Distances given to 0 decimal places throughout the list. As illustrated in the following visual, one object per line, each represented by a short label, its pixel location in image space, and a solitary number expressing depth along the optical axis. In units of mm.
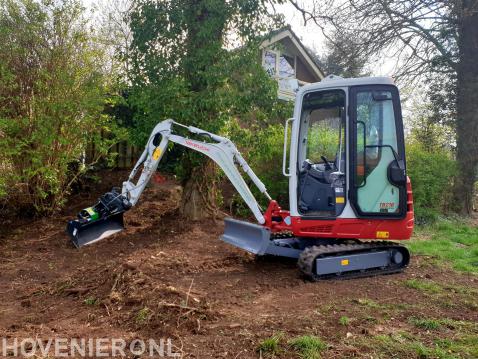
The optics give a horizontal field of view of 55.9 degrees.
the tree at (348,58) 12922
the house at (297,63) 20547
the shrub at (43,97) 7734
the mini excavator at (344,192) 5730
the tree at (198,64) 7520
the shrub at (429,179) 11461
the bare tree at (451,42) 13070
